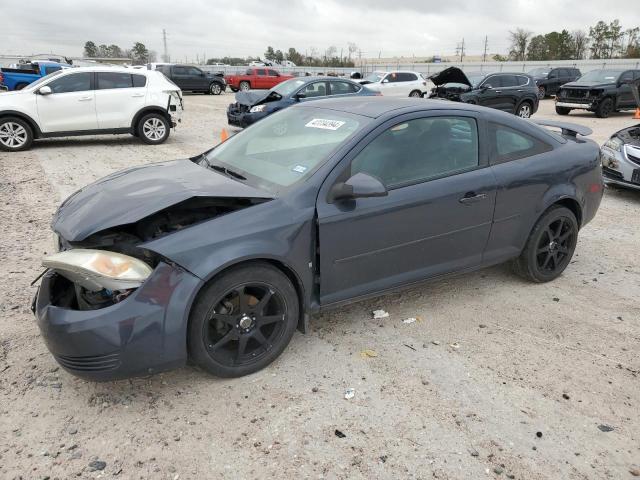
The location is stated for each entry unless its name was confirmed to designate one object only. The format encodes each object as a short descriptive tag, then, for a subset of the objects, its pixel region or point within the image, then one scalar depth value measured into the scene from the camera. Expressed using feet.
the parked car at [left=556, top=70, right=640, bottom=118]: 59.21
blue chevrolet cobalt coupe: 8.65
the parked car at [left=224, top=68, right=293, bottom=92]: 96.43
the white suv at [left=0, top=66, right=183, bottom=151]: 32.89
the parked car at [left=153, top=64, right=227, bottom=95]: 88.02
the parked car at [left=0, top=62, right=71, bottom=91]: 67.15
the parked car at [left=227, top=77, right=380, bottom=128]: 40.88
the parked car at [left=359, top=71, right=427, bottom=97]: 69.77
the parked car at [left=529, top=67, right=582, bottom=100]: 88.12
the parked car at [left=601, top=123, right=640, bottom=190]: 23.89
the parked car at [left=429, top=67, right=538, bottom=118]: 51.42
